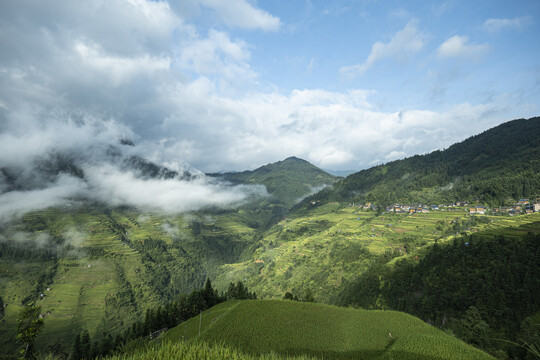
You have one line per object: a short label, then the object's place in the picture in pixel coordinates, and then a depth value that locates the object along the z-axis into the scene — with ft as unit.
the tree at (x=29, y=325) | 105.50
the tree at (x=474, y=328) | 138.21
